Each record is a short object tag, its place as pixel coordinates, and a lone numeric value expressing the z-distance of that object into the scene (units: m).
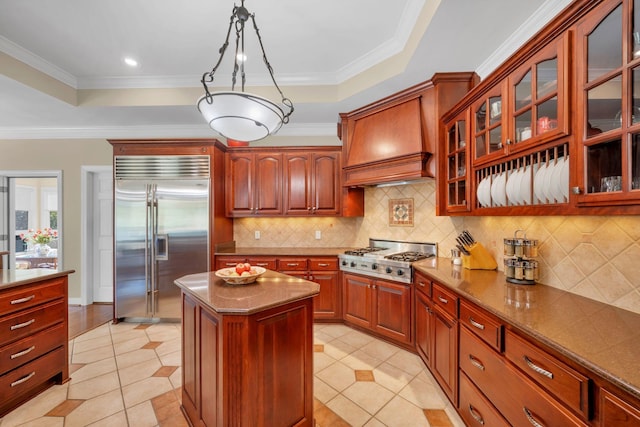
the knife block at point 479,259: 2.24
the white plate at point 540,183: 1.43
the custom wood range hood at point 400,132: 2.55
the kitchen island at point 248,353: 1.32
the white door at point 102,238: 4.16
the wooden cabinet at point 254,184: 3.74
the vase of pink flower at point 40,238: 4.79
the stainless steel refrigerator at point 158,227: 3.34
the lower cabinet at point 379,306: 2.64
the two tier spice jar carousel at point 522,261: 1.81
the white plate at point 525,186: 1.52
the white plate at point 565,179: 1.26
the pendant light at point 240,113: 1.46
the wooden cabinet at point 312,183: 3.67
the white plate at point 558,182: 1.30
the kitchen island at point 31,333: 1.81
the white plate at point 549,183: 1.36
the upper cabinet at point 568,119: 1.00
